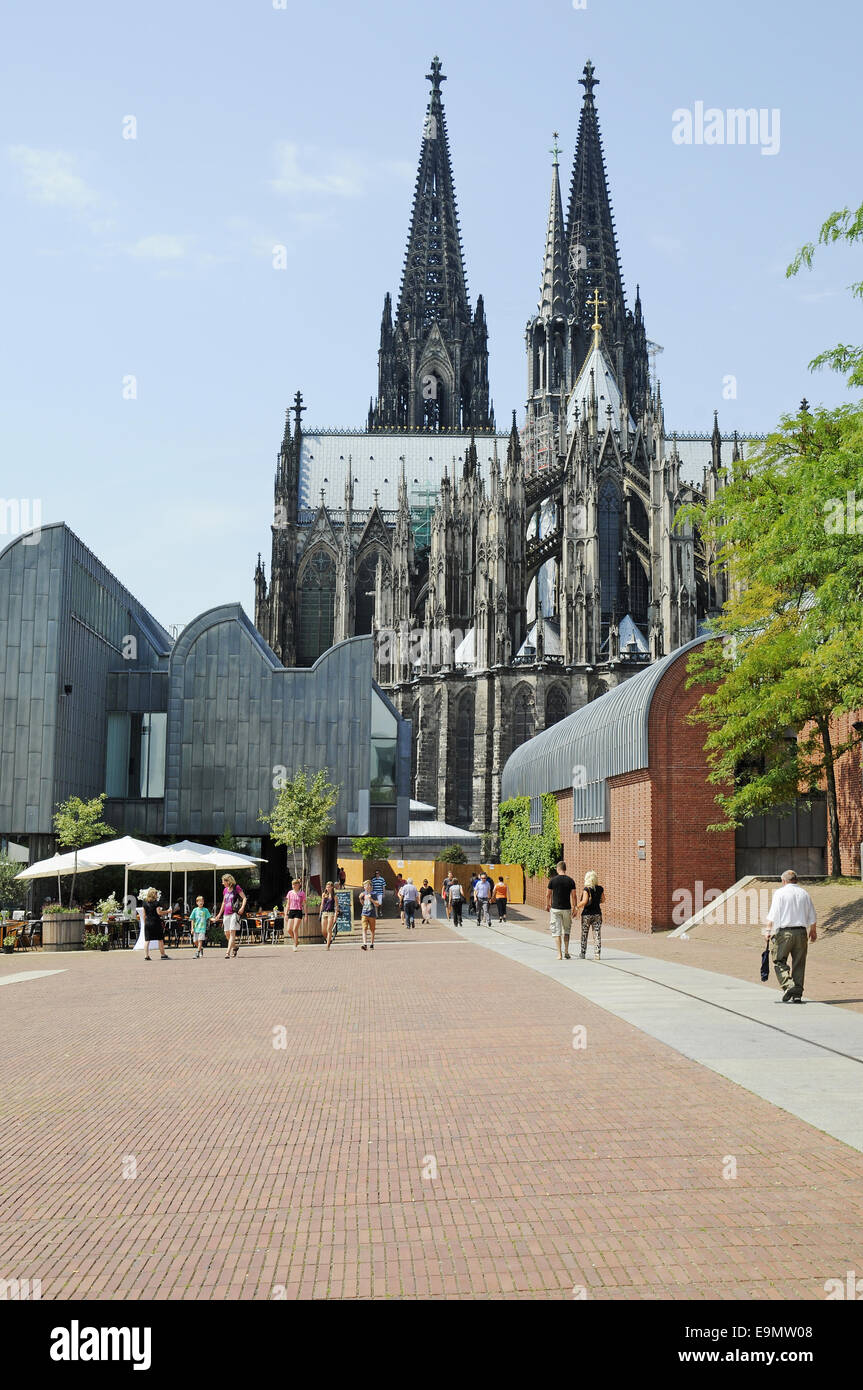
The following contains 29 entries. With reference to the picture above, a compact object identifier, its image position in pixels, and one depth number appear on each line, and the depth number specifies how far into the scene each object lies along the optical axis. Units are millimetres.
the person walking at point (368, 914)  24781
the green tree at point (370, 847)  46531
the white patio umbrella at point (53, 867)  26984
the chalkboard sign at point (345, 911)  31547
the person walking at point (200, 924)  23997
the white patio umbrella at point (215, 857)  27469
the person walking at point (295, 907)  25641
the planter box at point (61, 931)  26359
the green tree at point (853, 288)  14859
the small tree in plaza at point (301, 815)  39438
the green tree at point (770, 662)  21938
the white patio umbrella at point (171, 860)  26750
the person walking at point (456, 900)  33625
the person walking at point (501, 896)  35500
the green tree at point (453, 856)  54438
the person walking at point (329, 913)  26453
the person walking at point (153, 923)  22984
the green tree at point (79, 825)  34875
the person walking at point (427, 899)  36406
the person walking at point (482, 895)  33469
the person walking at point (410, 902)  33438
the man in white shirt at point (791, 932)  13258
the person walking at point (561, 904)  18969
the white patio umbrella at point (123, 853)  26375
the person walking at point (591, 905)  18984
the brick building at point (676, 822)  27594
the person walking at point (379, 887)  40369
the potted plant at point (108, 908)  29620
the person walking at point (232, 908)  23234
